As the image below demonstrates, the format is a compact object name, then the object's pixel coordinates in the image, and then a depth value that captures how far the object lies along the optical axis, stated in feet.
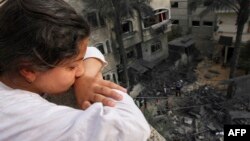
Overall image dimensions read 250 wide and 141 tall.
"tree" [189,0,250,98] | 41.24
